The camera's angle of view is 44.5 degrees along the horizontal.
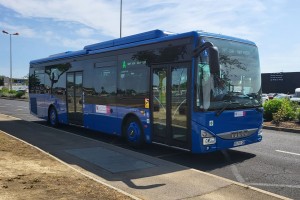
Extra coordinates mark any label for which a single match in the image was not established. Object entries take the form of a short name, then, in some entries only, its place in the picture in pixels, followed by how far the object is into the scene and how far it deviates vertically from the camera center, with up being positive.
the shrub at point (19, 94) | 55.71 -0.33
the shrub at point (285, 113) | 16.96 -1.03
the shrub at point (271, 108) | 18.38 -0.83
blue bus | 8.47 +0.04
